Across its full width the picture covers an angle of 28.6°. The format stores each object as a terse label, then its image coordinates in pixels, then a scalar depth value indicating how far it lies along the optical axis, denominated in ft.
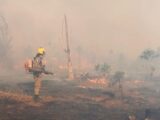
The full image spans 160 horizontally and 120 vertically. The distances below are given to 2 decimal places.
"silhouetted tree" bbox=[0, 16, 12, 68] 258.10
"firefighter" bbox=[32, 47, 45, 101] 84.67
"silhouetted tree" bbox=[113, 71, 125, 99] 169.39
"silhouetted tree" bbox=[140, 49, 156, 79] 210.32
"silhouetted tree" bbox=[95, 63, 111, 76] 187.75
